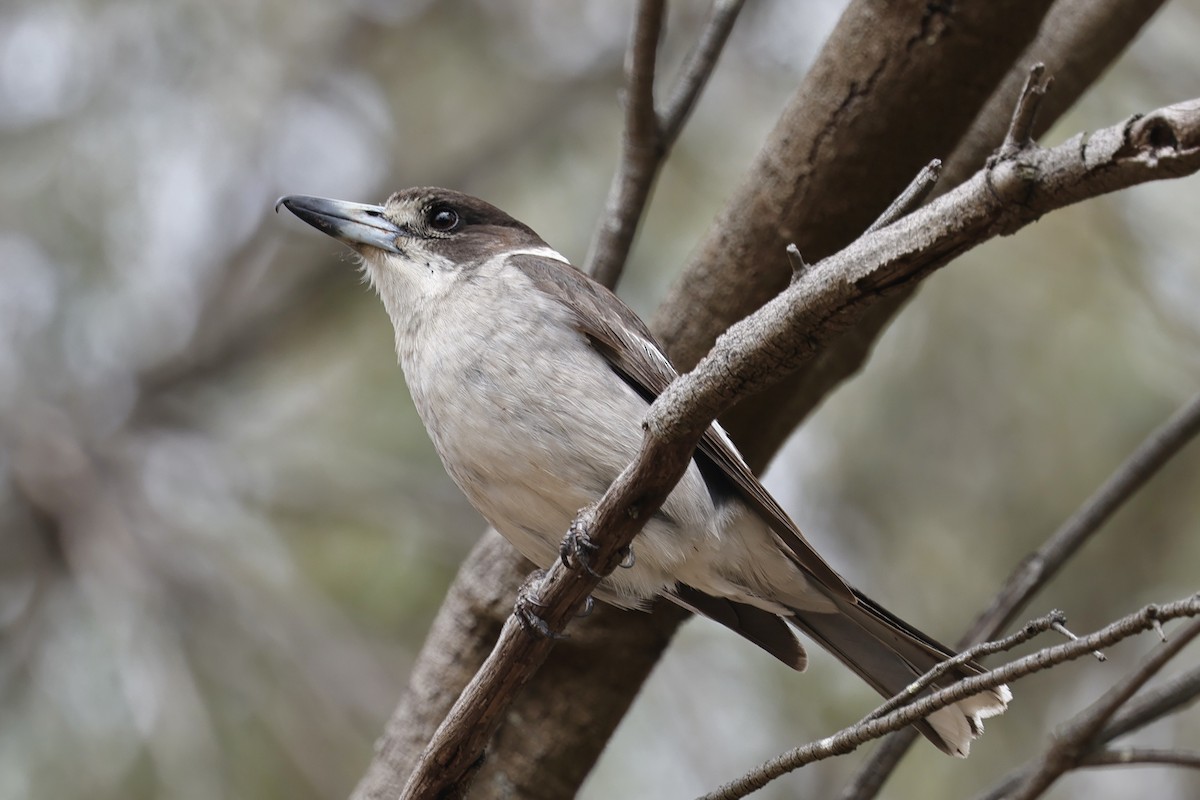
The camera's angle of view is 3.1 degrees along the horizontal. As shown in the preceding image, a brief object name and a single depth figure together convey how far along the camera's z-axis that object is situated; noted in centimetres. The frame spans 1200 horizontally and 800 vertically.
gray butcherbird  593
